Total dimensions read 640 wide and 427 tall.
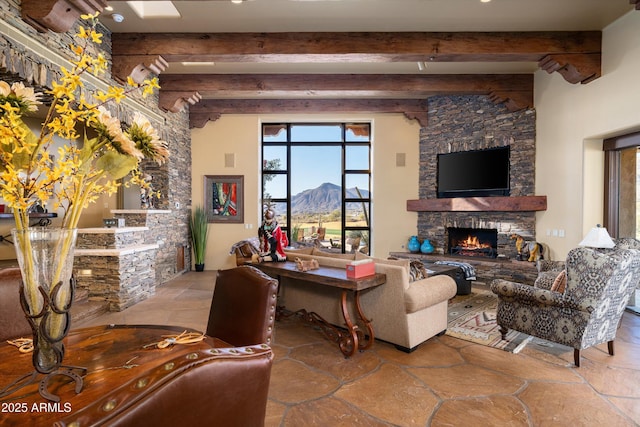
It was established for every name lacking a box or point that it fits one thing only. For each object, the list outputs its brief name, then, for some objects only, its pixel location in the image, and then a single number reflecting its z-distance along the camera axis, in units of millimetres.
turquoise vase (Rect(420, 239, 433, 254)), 6754
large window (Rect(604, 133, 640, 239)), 4477
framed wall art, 7227
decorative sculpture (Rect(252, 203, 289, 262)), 3760
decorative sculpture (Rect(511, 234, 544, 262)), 5469
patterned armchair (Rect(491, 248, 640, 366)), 2652
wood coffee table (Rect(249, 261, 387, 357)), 2924
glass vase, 1012
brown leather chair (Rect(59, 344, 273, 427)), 549
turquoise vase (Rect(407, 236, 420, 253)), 6926
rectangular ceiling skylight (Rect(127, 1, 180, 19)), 3945
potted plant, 6984
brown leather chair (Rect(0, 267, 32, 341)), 1603
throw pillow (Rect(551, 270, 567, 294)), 3088
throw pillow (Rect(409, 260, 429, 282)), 3447
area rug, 3346
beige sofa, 3051
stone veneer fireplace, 5840
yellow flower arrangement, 980
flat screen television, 6164
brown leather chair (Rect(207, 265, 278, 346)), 1470
